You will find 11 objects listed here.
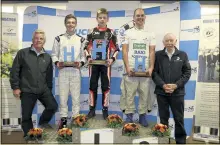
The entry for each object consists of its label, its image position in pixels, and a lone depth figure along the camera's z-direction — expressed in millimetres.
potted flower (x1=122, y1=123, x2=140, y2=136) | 3531
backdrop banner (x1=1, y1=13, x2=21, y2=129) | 5129
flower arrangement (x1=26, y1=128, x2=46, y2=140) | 3486
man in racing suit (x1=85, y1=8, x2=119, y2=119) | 3994
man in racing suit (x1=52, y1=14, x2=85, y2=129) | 3932
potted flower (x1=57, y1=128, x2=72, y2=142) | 3496
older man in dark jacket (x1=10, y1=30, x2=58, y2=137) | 3730
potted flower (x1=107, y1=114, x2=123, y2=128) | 3653
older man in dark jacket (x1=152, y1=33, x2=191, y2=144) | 3699
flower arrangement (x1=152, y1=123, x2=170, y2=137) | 3557
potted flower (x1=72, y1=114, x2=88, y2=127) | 3619
